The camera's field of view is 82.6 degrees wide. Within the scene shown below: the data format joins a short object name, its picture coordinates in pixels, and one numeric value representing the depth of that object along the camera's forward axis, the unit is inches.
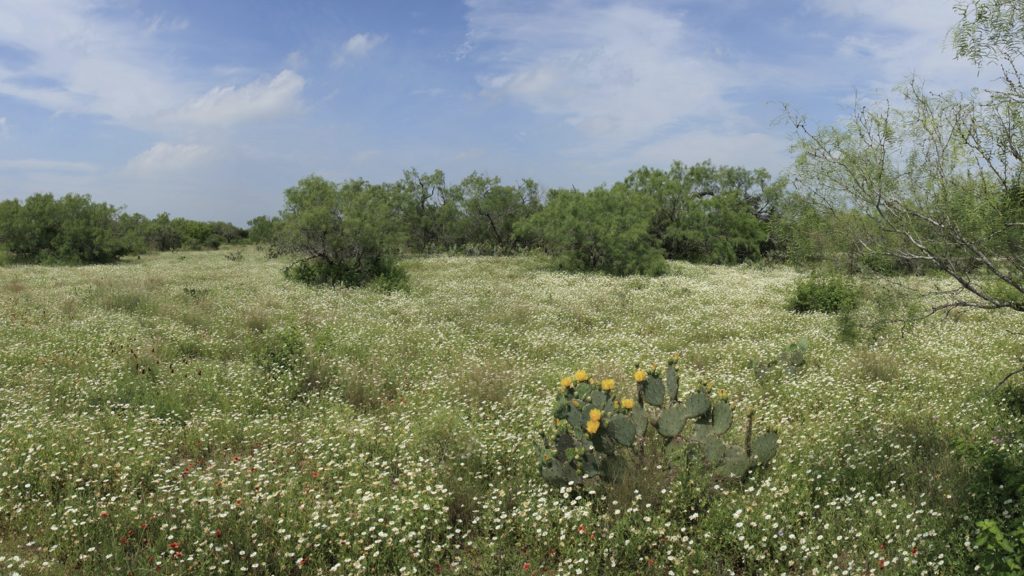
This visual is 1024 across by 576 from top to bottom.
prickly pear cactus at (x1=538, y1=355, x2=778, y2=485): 205.5
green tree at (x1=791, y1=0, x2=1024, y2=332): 206.8
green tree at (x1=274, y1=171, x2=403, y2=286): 890.1
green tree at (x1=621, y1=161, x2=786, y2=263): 1473.9
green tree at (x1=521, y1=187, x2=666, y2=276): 1087.6
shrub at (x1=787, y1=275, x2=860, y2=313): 574.0
